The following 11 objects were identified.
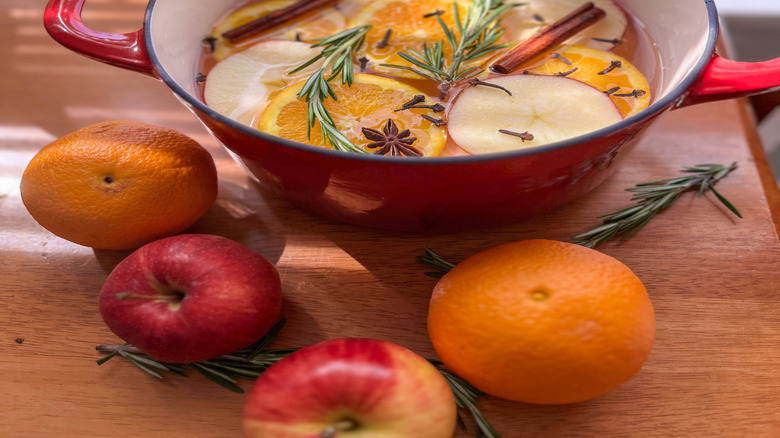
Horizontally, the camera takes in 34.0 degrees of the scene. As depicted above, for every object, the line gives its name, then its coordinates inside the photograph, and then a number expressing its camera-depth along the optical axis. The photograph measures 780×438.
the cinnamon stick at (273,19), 0.61
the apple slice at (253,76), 0.57
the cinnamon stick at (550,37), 0.58
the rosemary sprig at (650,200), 0.56
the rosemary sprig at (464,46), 0.57
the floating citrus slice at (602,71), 0.56
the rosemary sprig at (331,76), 0.53
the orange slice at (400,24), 0.60
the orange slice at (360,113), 0.54
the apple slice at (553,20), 0.60
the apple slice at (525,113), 0.53
